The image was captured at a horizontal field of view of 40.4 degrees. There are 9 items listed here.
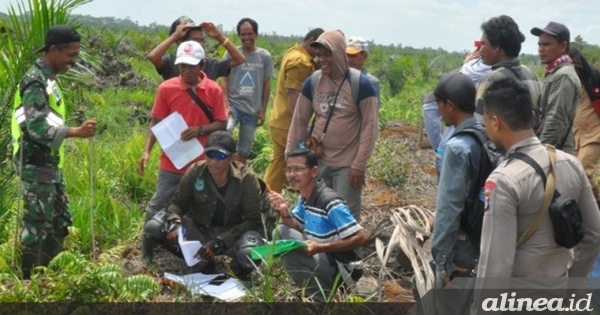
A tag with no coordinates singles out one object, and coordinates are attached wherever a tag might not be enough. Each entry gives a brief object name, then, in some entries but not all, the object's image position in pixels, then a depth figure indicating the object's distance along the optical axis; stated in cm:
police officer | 313
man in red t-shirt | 603
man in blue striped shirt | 486
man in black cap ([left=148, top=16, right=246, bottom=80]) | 652
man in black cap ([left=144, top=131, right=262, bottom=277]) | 557
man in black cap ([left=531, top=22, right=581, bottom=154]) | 552
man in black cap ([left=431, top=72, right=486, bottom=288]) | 366
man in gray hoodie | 561
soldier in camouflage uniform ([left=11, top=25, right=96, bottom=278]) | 517
